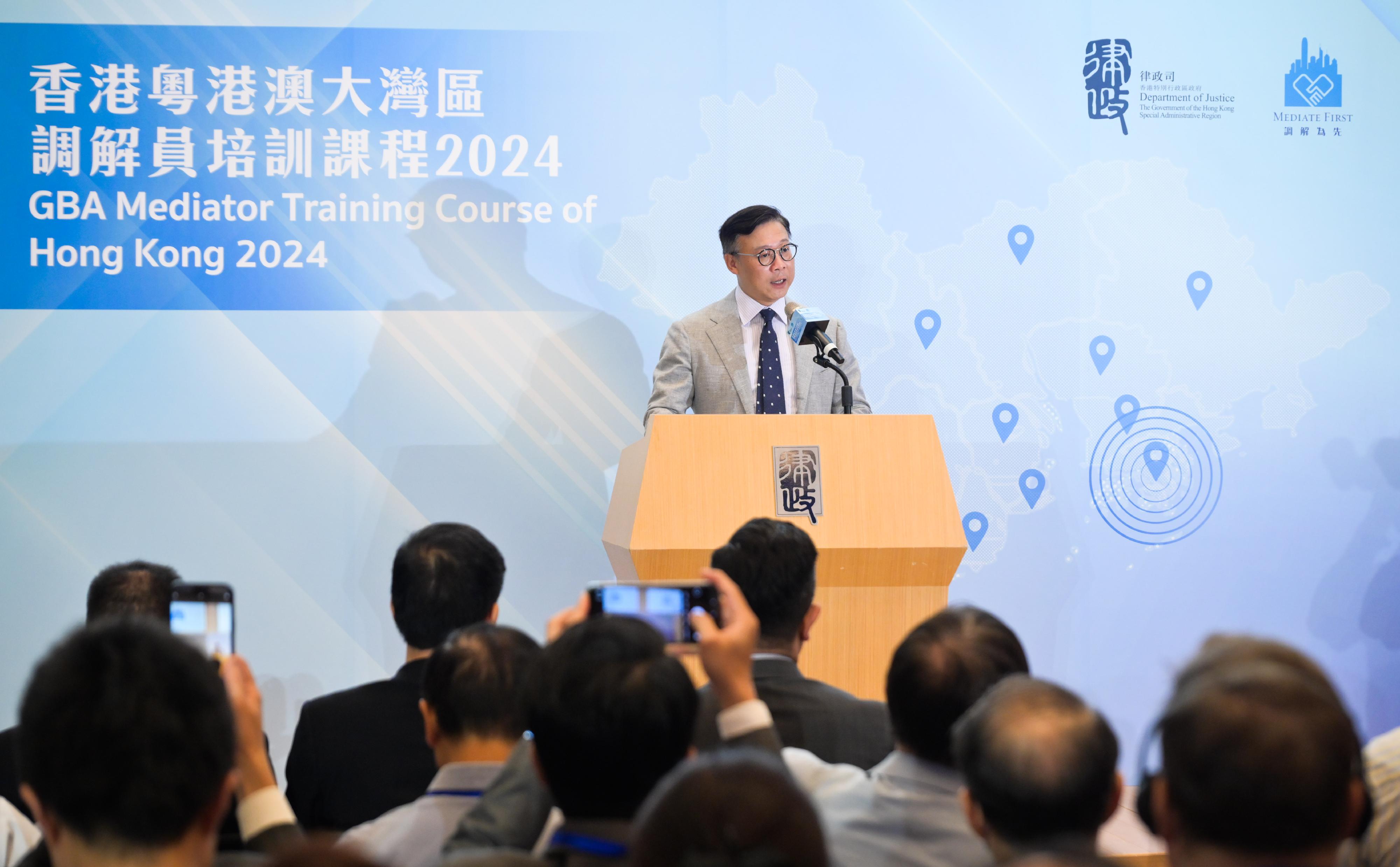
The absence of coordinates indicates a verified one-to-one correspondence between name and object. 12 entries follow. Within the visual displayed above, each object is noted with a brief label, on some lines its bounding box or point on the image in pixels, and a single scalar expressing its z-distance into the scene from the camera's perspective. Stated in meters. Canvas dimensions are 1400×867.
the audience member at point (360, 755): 3.98
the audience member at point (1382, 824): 3.58
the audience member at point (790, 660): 3.97
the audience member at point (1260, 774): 3.23
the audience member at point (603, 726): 3.40
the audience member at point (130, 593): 4.25
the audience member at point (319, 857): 2.80
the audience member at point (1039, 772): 3.36
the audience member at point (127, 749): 3.30
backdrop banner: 6.10
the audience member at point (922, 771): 3.59
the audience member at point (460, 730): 3.63
